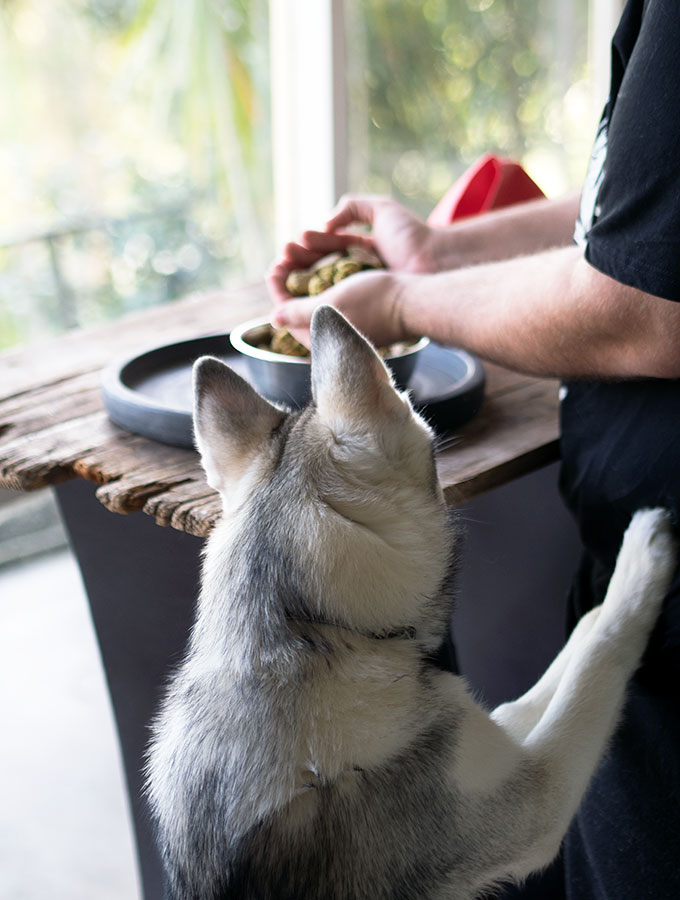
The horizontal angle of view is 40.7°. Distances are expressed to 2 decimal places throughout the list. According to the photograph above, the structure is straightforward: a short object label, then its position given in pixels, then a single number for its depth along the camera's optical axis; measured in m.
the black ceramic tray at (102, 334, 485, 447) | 1.23
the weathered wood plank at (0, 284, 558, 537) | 1.11
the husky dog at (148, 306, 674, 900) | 0.87
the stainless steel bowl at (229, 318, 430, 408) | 1.24
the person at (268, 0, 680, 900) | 0.93
